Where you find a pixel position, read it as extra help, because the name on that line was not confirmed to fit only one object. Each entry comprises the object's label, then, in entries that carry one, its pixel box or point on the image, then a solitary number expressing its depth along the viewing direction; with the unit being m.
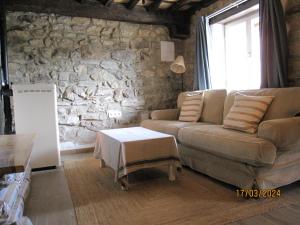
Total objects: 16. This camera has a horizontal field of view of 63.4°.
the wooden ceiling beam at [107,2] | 3.79
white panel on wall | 4.56
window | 3.41
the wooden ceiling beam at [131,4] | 3.86
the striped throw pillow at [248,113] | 2.38
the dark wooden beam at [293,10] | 2.68
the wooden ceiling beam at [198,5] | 3.93
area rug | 1.81
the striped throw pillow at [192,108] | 3.41
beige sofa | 1.94
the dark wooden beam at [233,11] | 3.20
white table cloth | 2.28
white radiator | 3.01
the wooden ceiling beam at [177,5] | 4.03
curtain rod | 3.33
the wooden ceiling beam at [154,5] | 4.00
